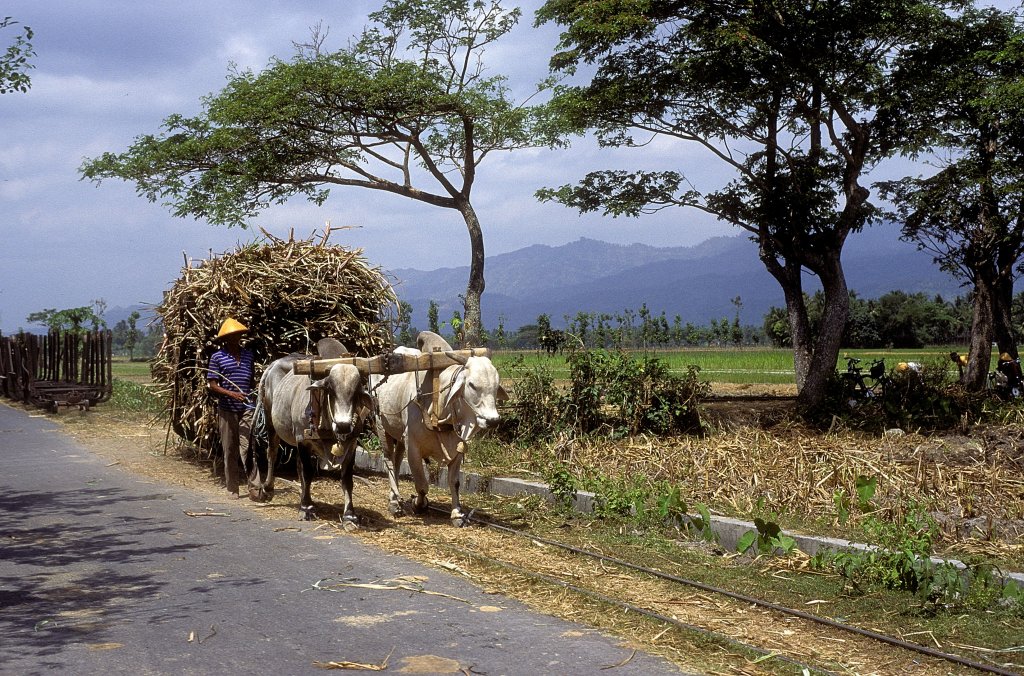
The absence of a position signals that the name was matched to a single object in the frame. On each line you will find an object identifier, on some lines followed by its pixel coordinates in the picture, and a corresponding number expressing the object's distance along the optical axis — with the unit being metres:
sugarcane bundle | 11.51
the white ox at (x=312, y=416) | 8.62
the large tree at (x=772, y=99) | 14.74
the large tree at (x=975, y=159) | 15.39
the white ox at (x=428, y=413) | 8.43
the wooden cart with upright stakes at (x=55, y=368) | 22.83
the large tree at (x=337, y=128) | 20.30
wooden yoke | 8.84
